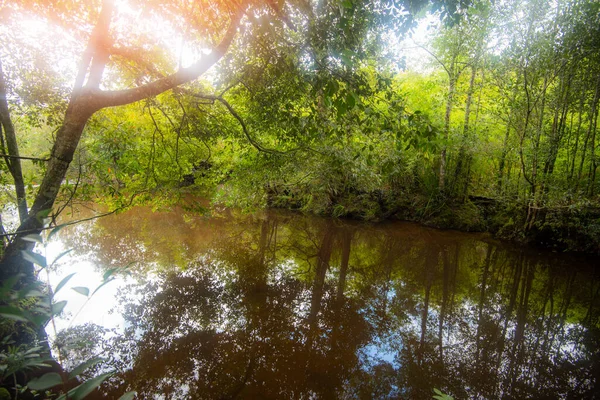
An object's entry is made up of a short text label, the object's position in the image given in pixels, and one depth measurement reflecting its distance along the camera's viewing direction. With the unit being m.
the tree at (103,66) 3.22
